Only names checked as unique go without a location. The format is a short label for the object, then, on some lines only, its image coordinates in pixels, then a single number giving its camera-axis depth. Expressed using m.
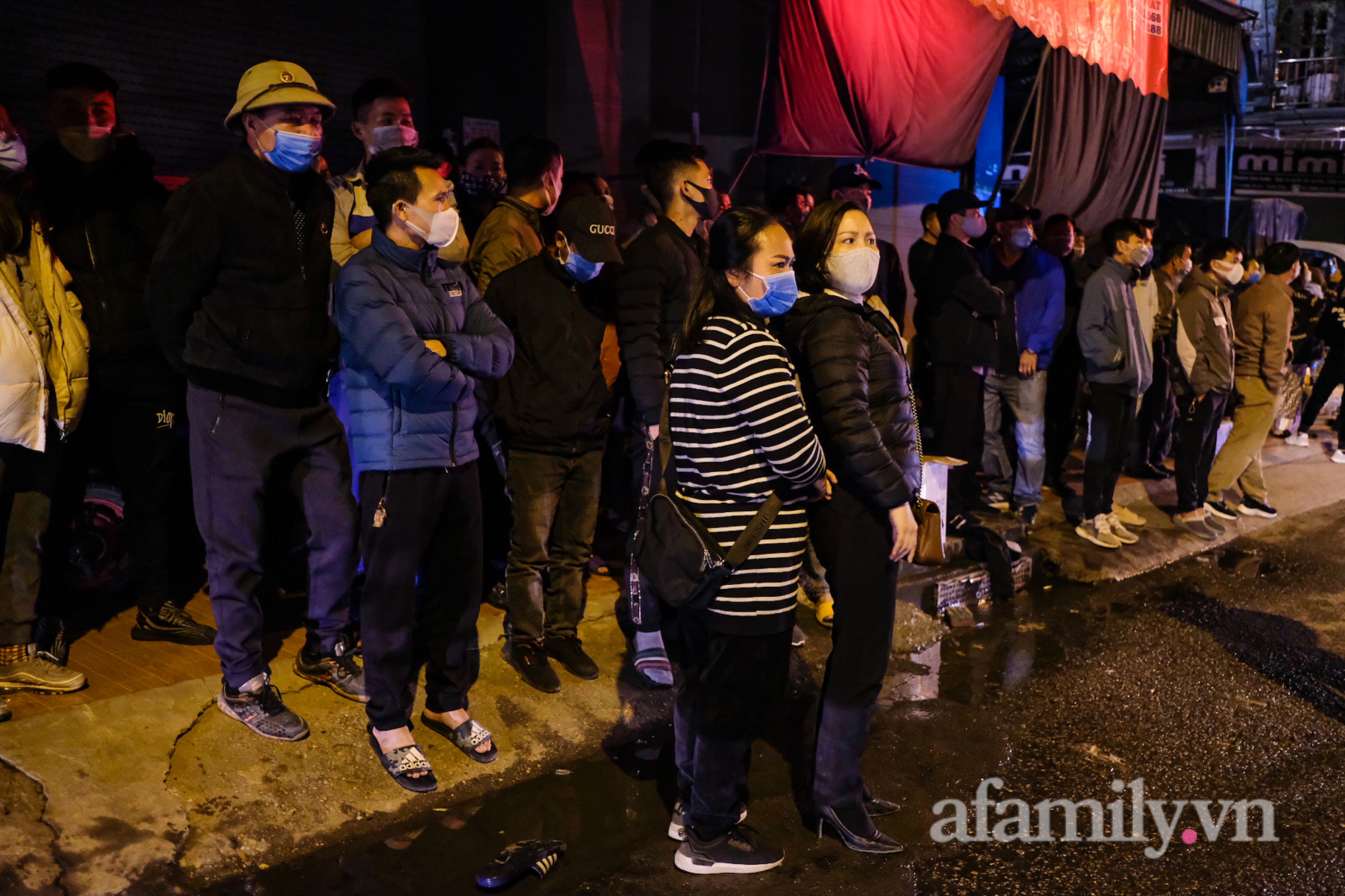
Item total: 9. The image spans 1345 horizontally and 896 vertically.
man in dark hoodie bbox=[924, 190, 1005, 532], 7.24
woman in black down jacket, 3.45
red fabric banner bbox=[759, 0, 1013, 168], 7.47
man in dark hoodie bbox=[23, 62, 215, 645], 4.57
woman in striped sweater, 3.24
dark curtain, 9.18
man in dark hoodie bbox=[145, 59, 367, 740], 3.85
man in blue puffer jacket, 3.76
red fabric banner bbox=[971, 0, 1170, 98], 8.43
